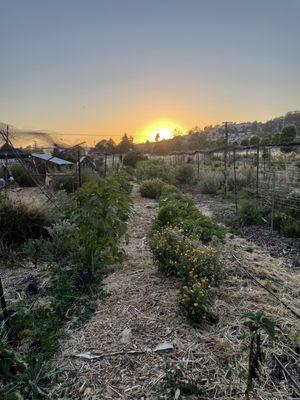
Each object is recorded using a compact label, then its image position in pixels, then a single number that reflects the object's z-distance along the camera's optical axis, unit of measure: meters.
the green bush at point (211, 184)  12.33
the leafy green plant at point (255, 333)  1.76
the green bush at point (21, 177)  12.88
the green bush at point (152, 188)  10.84
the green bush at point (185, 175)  15.25
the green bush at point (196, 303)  2.69
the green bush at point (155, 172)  14.09
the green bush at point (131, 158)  24.25
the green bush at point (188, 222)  4.83
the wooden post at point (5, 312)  2.58
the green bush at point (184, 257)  3.25
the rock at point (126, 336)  2.52
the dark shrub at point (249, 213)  7.19
